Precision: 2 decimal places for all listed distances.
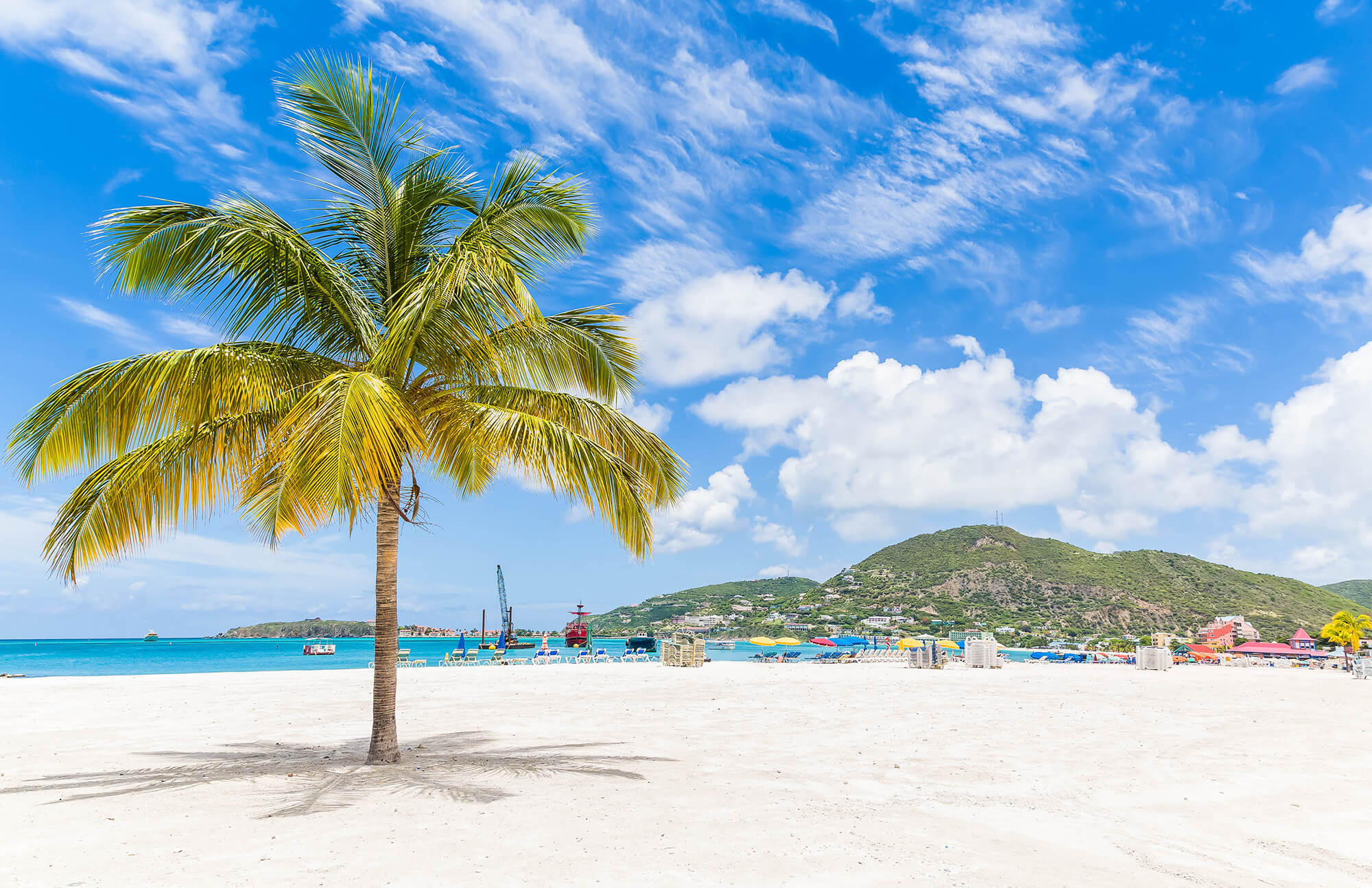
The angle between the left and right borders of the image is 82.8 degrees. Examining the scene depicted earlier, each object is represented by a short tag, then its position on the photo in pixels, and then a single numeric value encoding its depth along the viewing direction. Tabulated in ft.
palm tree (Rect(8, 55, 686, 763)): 24.41
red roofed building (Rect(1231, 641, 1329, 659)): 159.02
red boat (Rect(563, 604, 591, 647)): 238.07
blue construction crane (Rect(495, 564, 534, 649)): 354.33
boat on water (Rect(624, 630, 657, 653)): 233.35
